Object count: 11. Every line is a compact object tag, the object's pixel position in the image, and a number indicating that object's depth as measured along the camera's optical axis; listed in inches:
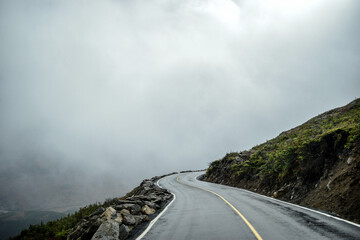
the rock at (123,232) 297.5
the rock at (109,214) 358.9
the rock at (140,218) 387.2
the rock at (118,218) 344.5
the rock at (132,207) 440.9
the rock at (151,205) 506.9
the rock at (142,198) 590.2
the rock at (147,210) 458.6
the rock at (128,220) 360.8
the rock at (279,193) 619.8
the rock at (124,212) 385.1
